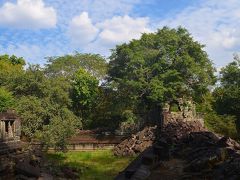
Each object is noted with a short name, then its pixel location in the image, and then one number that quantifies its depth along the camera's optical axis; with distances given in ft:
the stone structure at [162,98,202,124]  128.62
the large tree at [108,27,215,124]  141.38
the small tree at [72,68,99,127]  181.27
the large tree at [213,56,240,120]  152.97
